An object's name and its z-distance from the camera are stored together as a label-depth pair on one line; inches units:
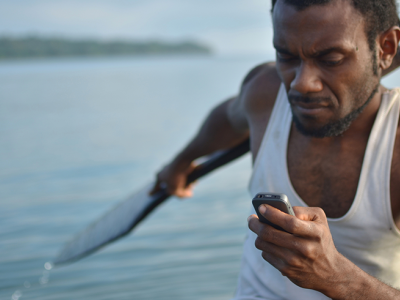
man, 60.7
